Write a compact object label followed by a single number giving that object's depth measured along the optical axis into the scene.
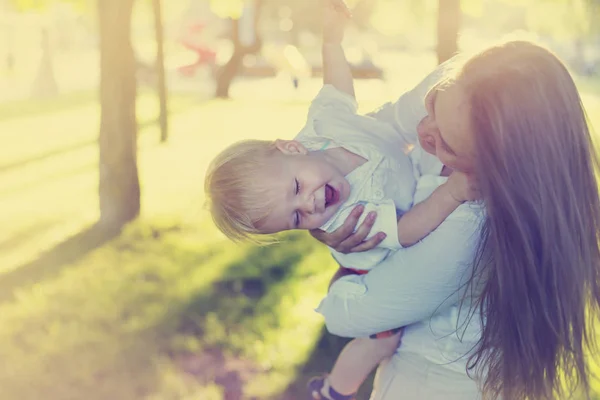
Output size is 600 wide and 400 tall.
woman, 1.40
